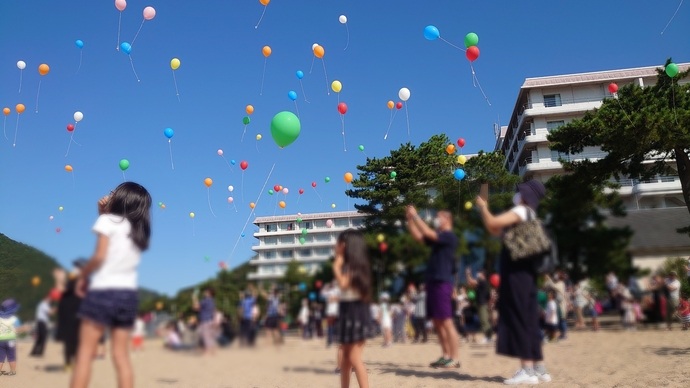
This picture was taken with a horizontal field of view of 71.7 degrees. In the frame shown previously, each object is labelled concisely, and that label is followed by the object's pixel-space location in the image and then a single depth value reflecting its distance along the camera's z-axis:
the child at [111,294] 2.15
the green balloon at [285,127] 4.27
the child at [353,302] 2.61
